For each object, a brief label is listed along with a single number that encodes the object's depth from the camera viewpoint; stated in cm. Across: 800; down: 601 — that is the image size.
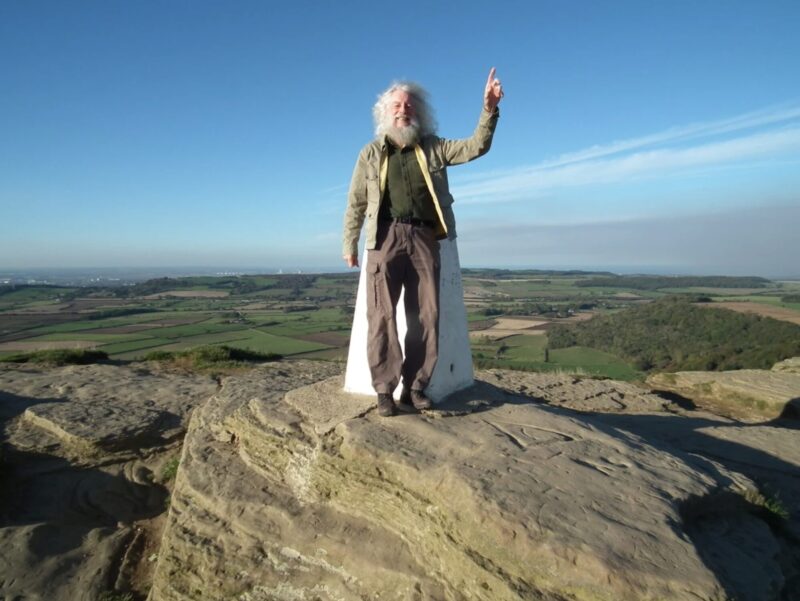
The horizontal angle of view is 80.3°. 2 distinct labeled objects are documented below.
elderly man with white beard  469
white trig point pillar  522
